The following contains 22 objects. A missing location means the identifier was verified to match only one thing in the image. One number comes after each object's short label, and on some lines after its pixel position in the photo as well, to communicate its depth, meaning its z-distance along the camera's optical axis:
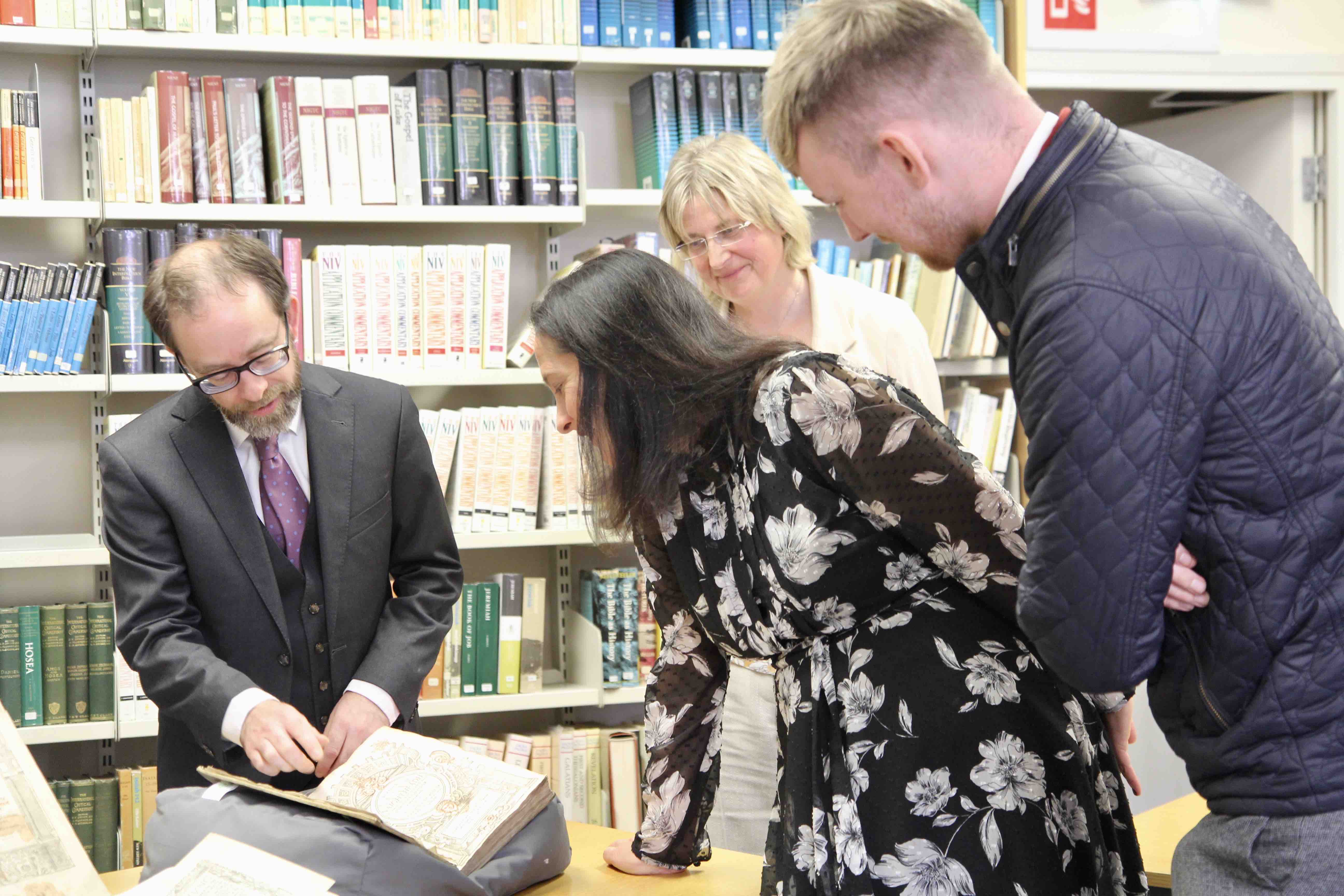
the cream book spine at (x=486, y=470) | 3.05
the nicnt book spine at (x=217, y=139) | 2.87
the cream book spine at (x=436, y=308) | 3.02
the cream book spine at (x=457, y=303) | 3.04
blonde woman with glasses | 2.35
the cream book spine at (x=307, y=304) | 2.96
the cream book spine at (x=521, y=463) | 3.07
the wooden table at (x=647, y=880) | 1.53
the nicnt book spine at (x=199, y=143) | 2.87
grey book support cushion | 1.32
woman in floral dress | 1.26
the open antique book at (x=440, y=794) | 1.45
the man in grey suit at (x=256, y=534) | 1.91
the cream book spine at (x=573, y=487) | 3.11
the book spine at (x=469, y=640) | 3.06
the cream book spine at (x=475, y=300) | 3.06
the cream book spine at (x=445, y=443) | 3.01
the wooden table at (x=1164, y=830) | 1.80
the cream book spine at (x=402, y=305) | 3.00
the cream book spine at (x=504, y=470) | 3.06
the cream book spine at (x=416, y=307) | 3.01
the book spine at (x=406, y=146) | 3.01
